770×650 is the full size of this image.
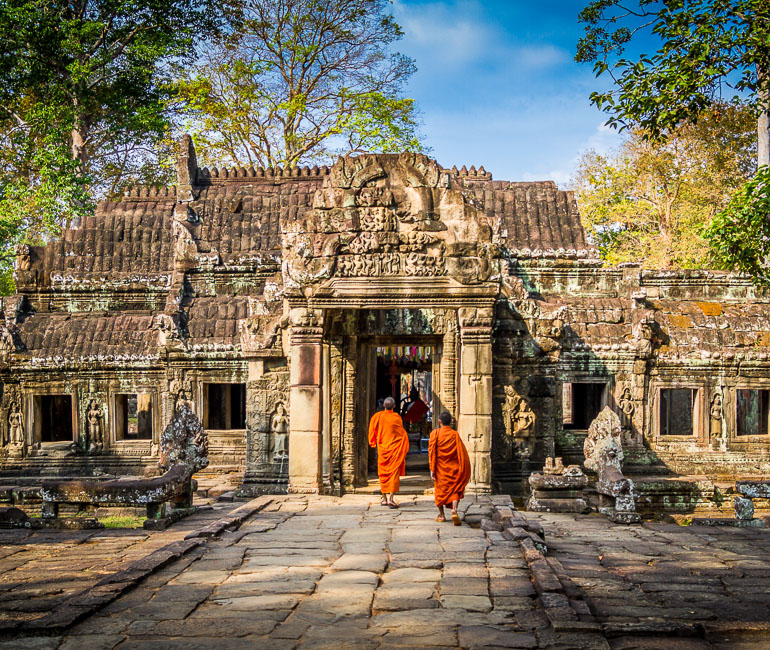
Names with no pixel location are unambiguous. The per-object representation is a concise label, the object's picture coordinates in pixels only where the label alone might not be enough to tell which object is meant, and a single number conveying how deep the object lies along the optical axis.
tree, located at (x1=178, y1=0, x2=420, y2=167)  29.20
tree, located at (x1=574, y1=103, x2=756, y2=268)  26.62
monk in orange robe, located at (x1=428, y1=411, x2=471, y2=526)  10.09
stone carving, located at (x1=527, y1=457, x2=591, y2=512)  12.33
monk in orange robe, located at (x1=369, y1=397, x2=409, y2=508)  11.36
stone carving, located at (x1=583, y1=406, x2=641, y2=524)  11.72
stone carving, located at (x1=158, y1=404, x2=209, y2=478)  12.09
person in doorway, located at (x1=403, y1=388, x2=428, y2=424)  19.92
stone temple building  12.12
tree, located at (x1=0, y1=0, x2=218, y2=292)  24.03
